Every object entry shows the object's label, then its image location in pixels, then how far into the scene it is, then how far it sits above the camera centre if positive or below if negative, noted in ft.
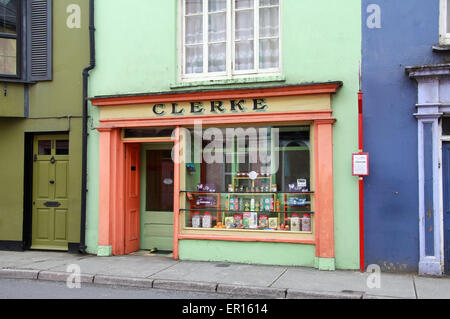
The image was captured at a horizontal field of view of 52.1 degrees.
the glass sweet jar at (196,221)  31.37 -3.30
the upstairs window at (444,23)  26.89 +8.71
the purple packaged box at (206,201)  31.60 -1.96
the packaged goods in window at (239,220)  30.74 -3.19
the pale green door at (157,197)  34.07 -1.82
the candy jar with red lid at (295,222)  29.45 -3.19
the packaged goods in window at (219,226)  30.94 -3.60
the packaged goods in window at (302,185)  29.55 -0.82
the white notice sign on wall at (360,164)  26.32 +0.47
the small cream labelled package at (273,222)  29.98 -3.27
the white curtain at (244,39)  30.94 +8.98
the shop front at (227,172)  28.53 +0.05
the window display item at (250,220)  30.42 -3.16
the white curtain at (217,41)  31.48 +9.05
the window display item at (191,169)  31.86 +0.24
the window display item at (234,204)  31.09 -2.13
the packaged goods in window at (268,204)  30.37 -2.09
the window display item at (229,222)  30.89 -3.33
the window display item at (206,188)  31.73 -1.07
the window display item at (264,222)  30.19 -3.25
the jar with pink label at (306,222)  29.12 -3.16
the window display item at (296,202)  29.58 -1.90
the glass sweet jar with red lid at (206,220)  31.30 -3.24
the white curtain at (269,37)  30.40 +8.93
